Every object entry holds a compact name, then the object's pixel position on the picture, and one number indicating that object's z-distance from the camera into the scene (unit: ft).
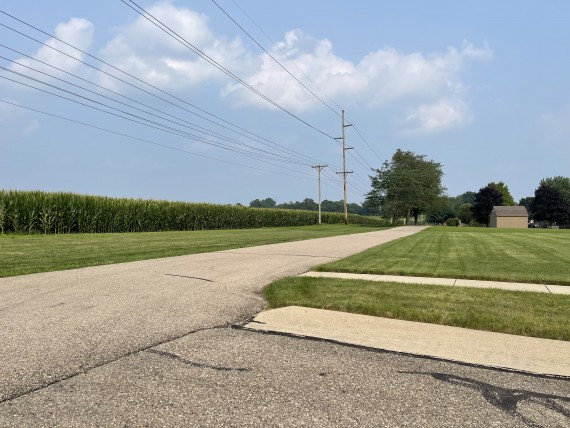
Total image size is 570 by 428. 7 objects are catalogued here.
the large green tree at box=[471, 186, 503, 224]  307.17
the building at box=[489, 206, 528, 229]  254.06
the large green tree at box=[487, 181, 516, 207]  342.23
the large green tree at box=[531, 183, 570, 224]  298.97
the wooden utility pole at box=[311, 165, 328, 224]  203.20
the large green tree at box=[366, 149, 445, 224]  201.87
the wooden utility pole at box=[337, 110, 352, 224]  179.54
